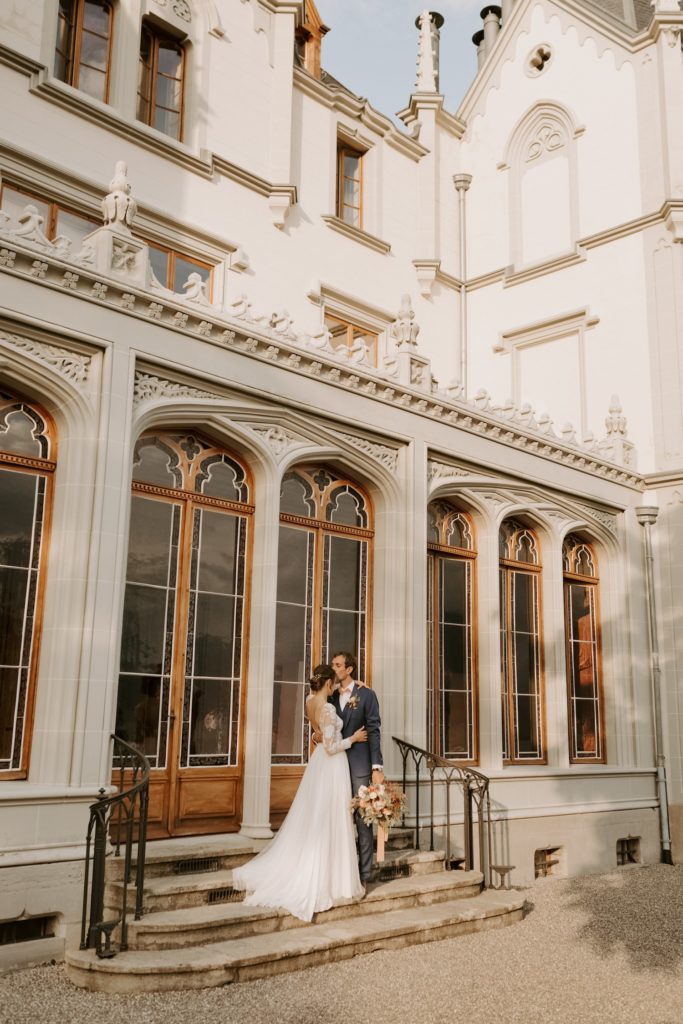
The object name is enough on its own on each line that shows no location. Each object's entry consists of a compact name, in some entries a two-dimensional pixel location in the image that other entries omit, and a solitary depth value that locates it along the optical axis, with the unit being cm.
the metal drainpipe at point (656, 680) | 1330
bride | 747
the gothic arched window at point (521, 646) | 1219
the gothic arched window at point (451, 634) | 1120
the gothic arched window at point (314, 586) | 957
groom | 837
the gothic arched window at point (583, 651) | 1316
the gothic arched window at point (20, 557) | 750
